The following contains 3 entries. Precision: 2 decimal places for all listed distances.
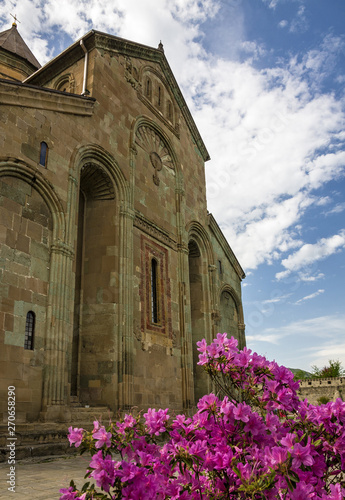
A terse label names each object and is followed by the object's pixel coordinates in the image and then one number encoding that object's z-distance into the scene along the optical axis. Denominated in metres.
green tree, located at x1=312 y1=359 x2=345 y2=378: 64.00
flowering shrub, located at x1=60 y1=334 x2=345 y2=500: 2.25
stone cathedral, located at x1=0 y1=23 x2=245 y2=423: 9.91
